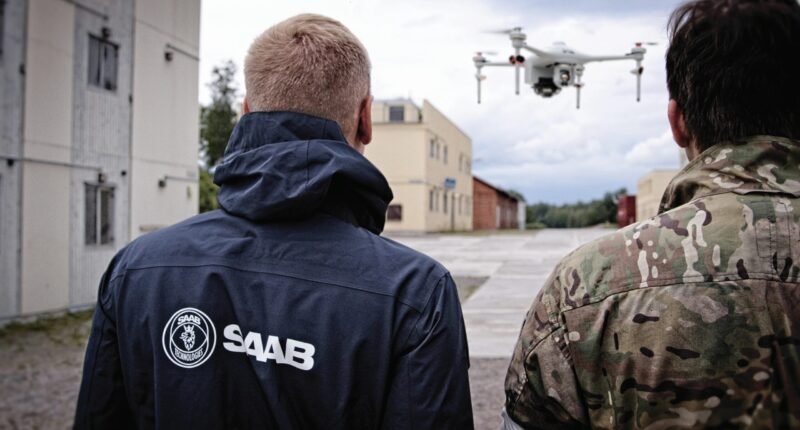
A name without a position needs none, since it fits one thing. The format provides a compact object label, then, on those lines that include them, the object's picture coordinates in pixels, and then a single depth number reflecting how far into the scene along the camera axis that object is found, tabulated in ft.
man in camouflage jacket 5.15
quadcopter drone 66.95
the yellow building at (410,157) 144.46
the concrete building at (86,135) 34.78
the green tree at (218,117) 143.84
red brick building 217.15
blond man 5.30
